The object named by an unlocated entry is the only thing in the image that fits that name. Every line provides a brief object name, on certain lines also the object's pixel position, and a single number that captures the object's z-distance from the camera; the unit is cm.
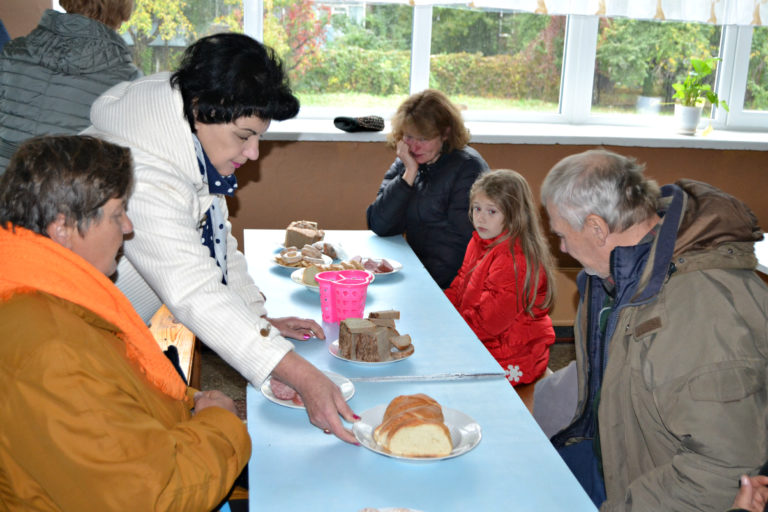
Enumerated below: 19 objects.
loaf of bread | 143
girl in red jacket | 269
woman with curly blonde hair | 322
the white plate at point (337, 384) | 167
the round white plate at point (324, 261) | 280
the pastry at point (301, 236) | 306
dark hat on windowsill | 407
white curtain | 399
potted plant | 438
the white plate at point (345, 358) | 190
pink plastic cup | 215
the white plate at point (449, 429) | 143
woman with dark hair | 155
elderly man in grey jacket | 142
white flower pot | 442
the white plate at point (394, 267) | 273
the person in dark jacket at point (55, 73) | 268
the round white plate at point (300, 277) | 254
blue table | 132
